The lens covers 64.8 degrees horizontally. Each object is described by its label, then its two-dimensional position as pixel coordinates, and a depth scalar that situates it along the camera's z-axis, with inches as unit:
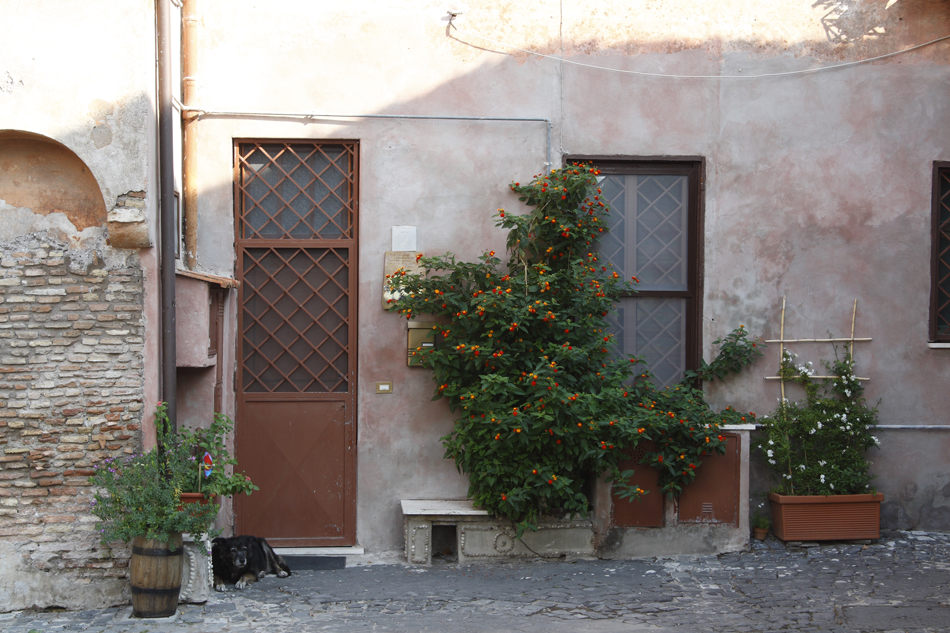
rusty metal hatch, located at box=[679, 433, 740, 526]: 237.9
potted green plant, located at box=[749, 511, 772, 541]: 243.4
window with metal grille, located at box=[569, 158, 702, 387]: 252.8
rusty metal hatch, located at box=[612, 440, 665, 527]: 236.5
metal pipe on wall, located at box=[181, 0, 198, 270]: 230.5
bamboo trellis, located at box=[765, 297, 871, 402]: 252.5
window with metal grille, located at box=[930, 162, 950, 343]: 255.0
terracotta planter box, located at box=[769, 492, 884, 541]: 239.1
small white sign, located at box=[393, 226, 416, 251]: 240.2
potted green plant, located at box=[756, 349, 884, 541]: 239.8
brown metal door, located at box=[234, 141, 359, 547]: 239.5
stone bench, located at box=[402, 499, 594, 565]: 229.0
